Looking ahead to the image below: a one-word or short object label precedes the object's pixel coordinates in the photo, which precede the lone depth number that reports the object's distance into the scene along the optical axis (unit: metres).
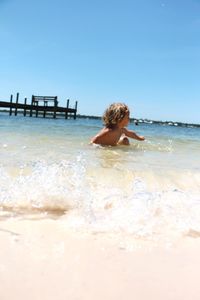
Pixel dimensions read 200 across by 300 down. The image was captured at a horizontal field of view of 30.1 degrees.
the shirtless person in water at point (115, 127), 5.84
